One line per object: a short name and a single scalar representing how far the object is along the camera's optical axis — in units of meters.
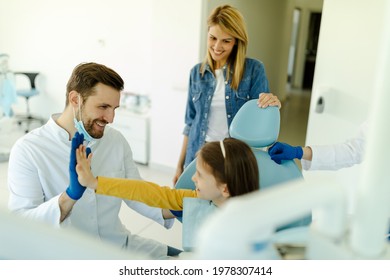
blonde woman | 1.73
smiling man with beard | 1.33
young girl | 1.15
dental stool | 4.71
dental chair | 1.29
